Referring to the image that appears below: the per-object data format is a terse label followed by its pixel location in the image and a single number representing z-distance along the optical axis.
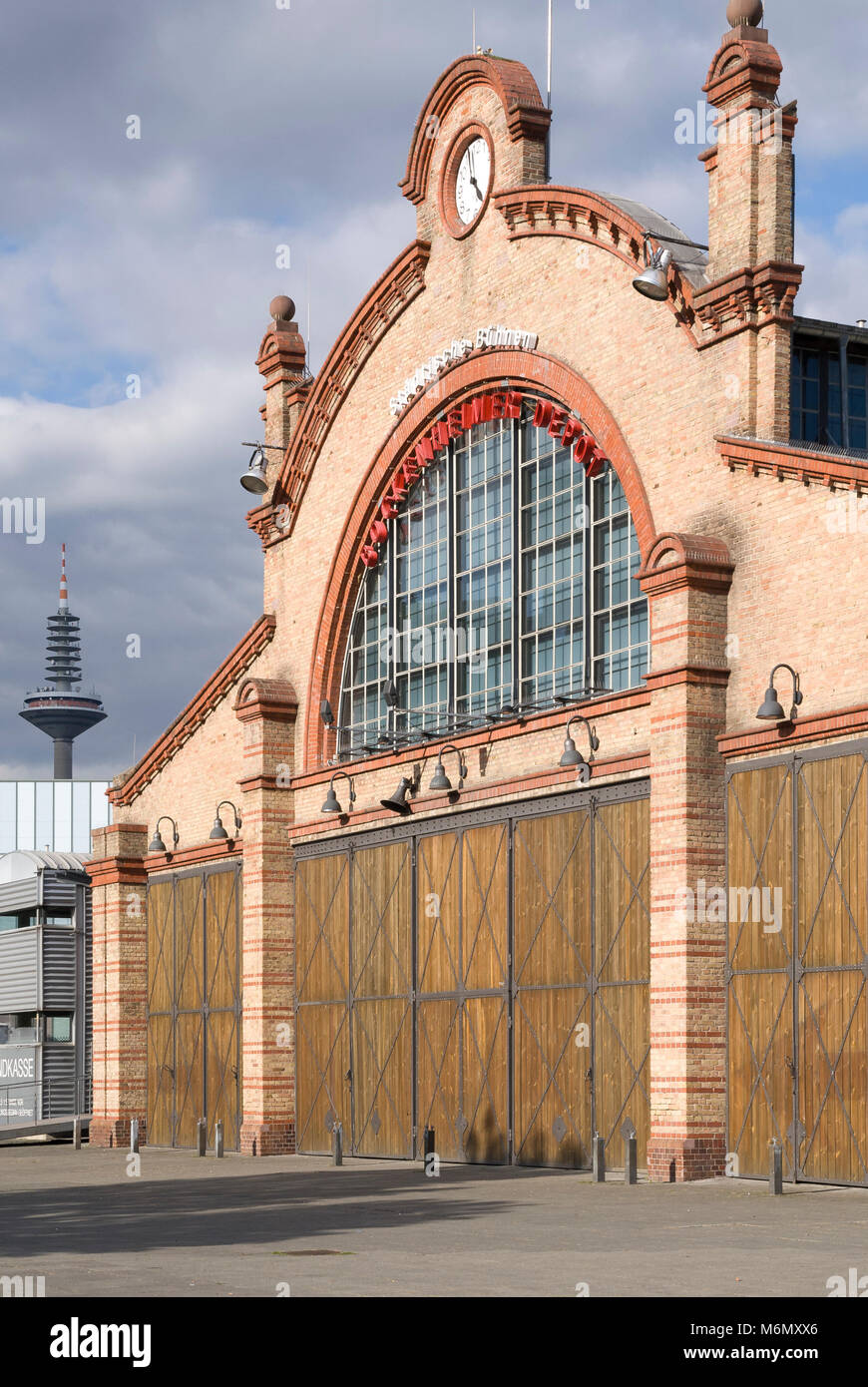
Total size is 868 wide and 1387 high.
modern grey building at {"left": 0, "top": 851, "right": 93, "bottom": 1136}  46.91
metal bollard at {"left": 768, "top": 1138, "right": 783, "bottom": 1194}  20.94
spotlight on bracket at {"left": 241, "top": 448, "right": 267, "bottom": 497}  35.44
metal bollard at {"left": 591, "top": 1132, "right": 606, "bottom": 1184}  23.88
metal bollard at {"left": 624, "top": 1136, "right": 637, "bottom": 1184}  23.11
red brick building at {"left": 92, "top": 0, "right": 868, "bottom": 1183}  23.03
